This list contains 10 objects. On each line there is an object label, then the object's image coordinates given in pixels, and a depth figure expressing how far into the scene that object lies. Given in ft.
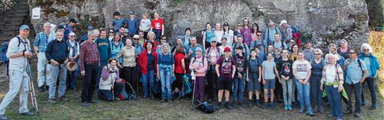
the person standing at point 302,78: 23.94
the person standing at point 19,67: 17.93
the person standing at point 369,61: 24.23
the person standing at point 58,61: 21.08
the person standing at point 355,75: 23.34
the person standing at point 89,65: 21.29
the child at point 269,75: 24.85
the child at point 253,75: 25.23
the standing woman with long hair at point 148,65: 25.23
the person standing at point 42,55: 23.42
